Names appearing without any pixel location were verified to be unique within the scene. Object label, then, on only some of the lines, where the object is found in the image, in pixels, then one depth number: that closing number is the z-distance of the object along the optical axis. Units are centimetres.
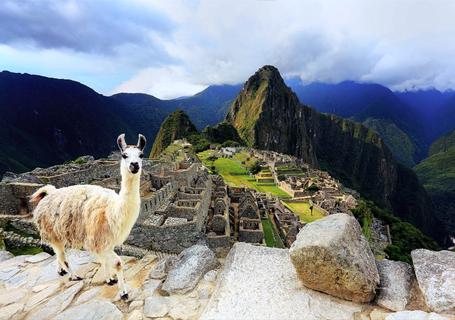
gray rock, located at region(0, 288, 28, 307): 380
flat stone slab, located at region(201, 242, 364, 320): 296
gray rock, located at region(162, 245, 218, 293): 370
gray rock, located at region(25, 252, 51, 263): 495
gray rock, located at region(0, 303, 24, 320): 349
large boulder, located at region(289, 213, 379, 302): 303
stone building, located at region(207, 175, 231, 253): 1564
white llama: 327
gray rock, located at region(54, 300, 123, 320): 328
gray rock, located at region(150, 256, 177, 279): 409
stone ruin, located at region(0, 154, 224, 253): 1234
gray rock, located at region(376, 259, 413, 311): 305
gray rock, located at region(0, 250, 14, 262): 529
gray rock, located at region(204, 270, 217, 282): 384
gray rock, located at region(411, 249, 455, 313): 283
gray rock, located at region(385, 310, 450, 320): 270
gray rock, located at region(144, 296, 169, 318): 328
